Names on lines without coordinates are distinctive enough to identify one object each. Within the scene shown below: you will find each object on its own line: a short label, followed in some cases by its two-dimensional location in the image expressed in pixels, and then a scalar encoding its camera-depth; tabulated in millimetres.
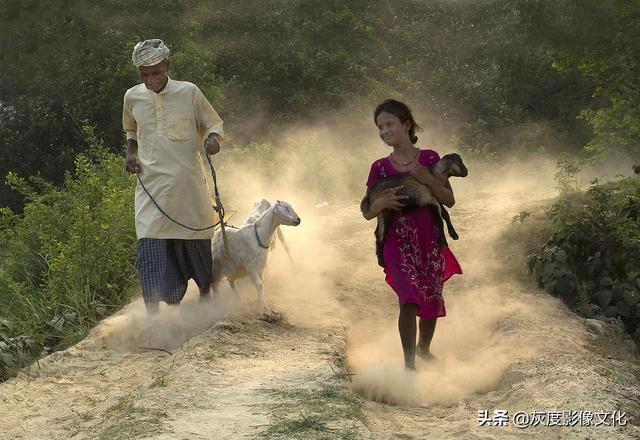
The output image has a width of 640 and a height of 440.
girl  5590
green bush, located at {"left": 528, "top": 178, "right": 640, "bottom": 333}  7980
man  7012
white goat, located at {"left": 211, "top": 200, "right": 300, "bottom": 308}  7613
